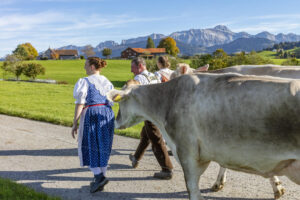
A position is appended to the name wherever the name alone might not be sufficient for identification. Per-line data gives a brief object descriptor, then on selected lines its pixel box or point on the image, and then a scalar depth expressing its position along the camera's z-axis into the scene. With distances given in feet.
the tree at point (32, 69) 157.79
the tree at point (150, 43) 591.13
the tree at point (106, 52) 499.10
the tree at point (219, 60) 124.57
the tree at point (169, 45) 496.64
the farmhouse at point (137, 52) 498.44
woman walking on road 17.76
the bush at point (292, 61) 169.51
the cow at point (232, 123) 10.34
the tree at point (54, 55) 577.02
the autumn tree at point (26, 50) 454.40
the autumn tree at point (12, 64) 163.47
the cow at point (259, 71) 16.33
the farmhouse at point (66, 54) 601.42
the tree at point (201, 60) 147.84
